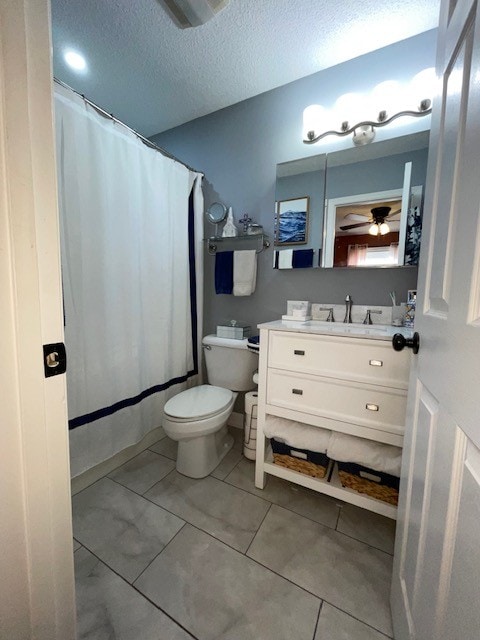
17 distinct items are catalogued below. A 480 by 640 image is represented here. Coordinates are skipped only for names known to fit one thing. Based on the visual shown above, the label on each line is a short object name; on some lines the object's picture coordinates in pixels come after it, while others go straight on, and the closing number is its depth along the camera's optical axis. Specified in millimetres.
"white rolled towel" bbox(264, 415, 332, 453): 1236
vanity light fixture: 1291
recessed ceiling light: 1441
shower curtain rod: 1256
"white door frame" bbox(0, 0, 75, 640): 446
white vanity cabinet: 1070
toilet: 1388
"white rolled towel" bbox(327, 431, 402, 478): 1088
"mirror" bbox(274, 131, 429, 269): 1354
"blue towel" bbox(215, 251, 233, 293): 1891
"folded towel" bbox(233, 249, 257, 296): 1812
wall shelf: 1812
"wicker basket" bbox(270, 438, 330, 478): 1271
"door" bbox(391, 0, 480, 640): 435
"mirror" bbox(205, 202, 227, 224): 1926
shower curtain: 1284
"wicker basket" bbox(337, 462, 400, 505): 1120
